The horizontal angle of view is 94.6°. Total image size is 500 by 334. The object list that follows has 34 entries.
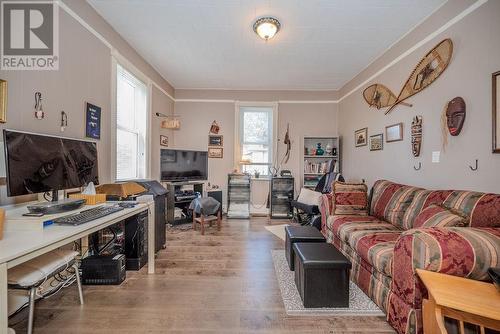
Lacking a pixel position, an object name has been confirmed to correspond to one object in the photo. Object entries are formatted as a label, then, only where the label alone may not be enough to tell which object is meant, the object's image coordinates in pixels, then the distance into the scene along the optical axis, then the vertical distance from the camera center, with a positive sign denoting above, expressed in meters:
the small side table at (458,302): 1.05 -0.62
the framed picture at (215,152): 5.20 +0.33
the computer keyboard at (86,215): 1.54 -0.36
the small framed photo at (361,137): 3.96 +0.55
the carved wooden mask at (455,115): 2.14 +0.51
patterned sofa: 1.31 -0.56
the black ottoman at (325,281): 1.80 -0.90
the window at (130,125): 3.21 +0.62
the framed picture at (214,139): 5.18 +0.62
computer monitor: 1.43 +0.02
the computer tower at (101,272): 2.16 -1.00
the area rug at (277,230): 3.73 -1.09
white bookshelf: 4.94 +0.20
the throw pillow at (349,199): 3.05 -0.43
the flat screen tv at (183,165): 4.23 +0.03
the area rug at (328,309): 1.78 -1.12
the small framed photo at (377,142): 3.48 +0.40
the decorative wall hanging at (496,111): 1.83 +0.46
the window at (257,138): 5.27 +0.66
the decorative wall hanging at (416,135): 2.67 +0.39
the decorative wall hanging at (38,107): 1.90 +0.49
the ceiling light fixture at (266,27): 2.60 +1.62
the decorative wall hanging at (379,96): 3.25 +1.10
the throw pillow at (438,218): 1.70 -0.39
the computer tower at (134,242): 2.48 -0.83
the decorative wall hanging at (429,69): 2.31 +1.09
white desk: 0.96 -0.40
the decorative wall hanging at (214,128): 5.14 +0.87
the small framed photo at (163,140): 4.46 +0.52
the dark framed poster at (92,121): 2.46 +0.49
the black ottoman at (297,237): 2.42 -0.73
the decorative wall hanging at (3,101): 1.63 +0.46
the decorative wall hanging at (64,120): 2.16 +0.43
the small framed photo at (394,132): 3.04 +0.49
